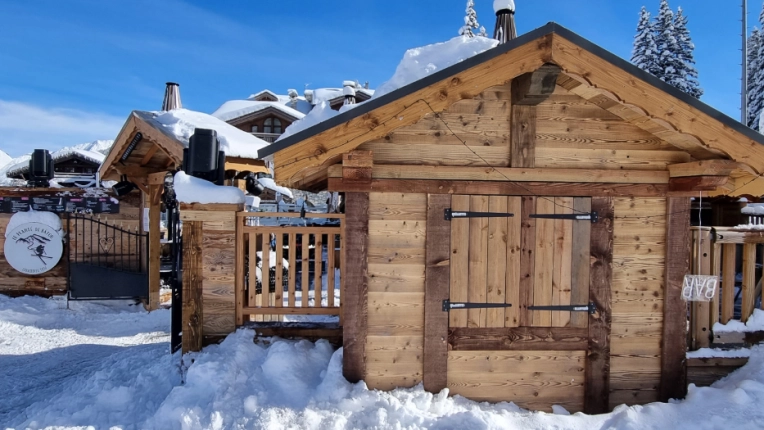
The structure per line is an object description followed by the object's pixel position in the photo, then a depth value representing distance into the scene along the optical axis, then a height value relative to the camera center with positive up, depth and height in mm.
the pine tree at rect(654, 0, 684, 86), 27234 +10148
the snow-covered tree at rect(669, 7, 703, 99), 26922 +9548
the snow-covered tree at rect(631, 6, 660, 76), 27783 +10536
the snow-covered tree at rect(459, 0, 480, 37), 31072 +13785
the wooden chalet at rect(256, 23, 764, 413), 4609 -389
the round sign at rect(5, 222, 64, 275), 9961 -1002
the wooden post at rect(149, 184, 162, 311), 9555 -864
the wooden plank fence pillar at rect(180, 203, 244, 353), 5340 -821
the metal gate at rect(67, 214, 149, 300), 10070 -1329
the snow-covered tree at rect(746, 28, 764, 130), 28705 +8984
